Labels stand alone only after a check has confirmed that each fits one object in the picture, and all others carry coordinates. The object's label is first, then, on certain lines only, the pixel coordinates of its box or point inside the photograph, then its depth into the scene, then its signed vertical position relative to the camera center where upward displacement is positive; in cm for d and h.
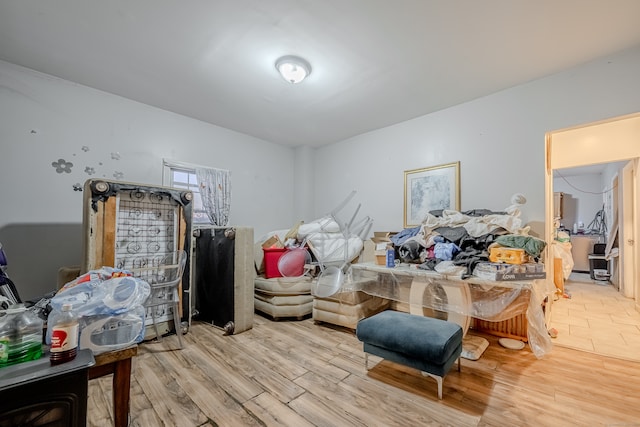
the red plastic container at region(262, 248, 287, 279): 337 -60
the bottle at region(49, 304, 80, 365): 97 -49
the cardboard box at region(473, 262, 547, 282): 204 -44
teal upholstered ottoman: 169 -88
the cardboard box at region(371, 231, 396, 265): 292 -42
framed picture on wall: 323 +34
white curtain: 372 +33
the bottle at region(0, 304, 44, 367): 98 -50
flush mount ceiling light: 234 +138
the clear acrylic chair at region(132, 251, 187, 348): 247 -66
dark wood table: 115 -75
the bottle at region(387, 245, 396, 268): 275 -45
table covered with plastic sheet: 200 -70
